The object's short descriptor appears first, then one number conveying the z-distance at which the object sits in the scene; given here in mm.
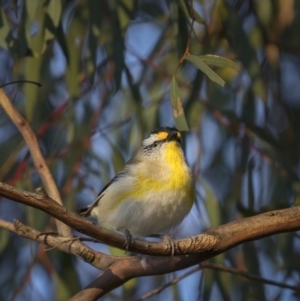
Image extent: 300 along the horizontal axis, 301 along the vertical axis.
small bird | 4797
